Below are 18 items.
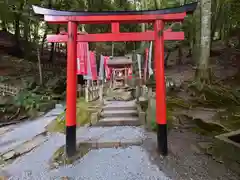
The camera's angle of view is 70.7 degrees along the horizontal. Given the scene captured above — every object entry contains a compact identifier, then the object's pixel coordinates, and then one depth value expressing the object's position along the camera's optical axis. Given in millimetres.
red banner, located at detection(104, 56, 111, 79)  12323
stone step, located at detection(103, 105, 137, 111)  6254
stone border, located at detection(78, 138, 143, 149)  4273
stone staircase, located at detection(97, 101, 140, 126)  5582
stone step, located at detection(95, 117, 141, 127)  5559
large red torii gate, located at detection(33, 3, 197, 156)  3828
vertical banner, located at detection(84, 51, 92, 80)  6879
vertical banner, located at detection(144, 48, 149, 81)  8066
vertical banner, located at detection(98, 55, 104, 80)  8634
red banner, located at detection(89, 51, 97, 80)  7188
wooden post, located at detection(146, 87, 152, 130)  5102
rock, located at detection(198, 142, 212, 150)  3904
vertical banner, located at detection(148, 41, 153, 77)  7323
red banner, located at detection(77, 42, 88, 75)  6648
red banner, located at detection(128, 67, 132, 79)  12828
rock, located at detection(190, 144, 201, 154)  3892
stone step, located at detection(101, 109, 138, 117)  5958
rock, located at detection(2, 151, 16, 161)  4355
